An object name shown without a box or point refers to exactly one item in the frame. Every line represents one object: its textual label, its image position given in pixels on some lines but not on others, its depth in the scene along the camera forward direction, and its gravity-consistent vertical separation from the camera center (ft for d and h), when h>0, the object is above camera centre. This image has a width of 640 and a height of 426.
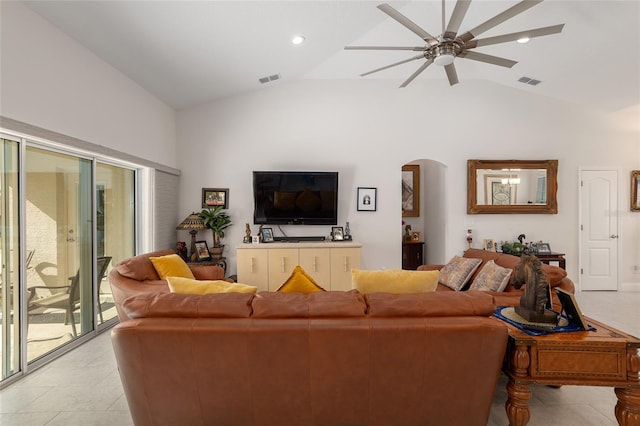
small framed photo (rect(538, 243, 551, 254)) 16.81 -1.93
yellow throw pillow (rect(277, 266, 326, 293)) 6.55 -1.52
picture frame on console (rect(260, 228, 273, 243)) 16.84 -1.23
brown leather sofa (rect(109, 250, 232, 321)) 8.60 -1.99
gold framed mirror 17.30 +1.39
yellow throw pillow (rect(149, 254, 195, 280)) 10.27 -1.83
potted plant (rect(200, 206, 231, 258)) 16.28 -0.61
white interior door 17.40 -0.88
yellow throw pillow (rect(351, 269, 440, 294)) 6.54 -1.46
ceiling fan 7.54 +4.70
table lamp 16.01 -0.65
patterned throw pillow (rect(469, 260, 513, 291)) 9.43 -2.05
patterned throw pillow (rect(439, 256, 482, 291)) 11.00 -2.19
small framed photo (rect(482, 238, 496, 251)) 17.12 -1.79
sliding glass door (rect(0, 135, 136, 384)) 8.34 -1.12
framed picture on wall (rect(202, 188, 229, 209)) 17.16 +0.78
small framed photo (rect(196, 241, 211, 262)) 16.15 -2.04
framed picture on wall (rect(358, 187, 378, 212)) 17.57 +0.73
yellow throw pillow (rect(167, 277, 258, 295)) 6.08 -1.47
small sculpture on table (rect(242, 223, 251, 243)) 16.51 -1.20
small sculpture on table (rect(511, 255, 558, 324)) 5.98 -1.57
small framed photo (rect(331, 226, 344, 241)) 16.94 -1.13
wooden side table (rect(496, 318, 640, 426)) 5.32 -2.63
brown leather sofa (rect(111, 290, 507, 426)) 5.06 -2.39
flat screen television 16.67 +0.86
